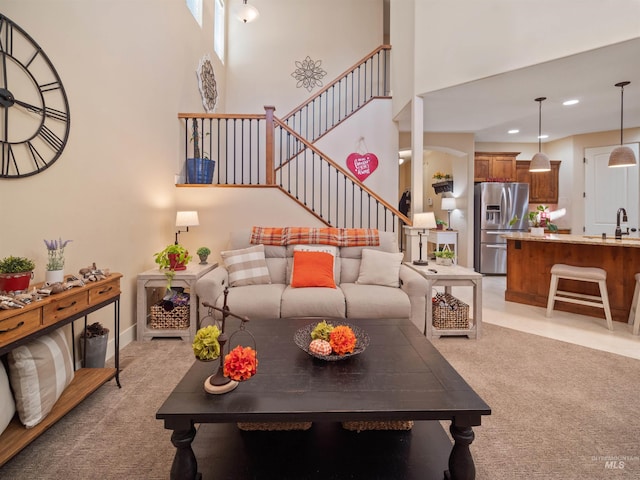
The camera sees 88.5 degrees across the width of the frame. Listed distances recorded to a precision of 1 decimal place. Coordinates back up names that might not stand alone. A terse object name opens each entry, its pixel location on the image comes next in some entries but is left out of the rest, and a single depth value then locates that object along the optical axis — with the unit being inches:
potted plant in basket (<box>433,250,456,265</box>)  148.7
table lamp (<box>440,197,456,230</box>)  261.0
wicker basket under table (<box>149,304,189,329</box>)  127.0
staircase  172.9
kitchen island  148.1
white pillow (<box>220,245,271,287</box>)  133.0
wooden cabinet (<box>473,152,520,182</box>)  265.1
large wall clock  73.5
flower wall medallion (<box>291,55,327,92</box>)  267.6
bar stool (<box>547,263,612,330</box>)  139.9
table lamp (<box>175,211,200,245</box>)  146.2
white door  229.1
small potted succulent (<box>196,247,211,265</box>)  150.8
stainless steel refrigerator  254.4
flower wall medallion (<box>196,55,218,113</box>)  197.5
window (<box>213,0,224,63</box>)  231.1
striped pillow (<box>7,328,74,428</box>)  63.2
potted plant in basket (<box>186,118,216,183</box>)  168.2
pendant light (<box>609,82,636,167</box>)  156.6
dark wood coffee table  48.6
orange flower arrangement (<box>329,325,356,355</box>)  64.3
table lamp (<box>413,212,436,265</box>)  149.2
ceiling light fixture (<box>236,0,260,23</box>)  203.3
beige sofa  115.7
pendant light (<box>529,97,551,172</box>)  180.5
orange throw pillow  129.1
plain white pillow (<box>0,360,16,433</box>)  60.1
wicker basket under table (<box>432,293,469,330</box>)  130.0
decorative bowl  63.9
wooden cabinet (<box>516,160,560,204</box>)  270.2
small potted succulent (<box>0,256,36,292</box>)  64.9
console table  57.7
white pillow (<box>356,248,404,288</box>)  132.7
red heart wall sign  222.4
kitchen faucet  156.0
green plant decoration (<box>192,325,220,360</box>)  52.7
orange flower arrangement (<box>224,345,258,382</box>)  52.7
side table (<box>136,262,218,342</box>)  125.0
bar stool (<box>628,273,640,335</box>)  130.7
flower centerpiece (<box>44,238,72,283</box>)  76.5
